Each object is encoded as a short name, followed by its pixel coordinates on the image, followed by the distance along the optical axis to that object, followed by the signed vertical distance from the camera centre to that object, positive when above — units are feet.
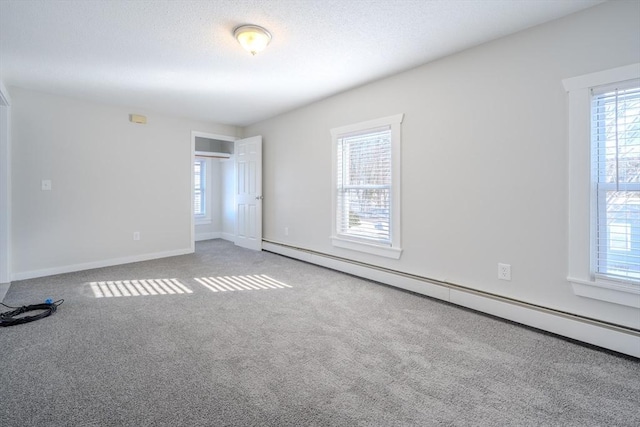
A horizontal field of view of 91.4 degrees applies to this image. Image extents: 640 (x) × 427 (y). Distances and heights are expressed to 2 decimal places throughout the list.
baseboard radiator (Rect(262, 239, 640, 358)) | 6.89 -2.83
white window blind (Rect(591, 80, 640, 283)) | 6.88 +0.60
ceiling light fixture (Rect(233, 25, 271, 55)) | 8.34 +4.64
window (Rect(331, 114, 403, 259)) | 11.72 +0.79
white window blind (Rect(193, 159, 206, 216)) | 23.59 +1.48
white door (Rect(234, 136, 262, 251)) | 18.53 +0.86
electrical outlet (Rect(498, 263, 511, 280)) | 8.82 -1.88
